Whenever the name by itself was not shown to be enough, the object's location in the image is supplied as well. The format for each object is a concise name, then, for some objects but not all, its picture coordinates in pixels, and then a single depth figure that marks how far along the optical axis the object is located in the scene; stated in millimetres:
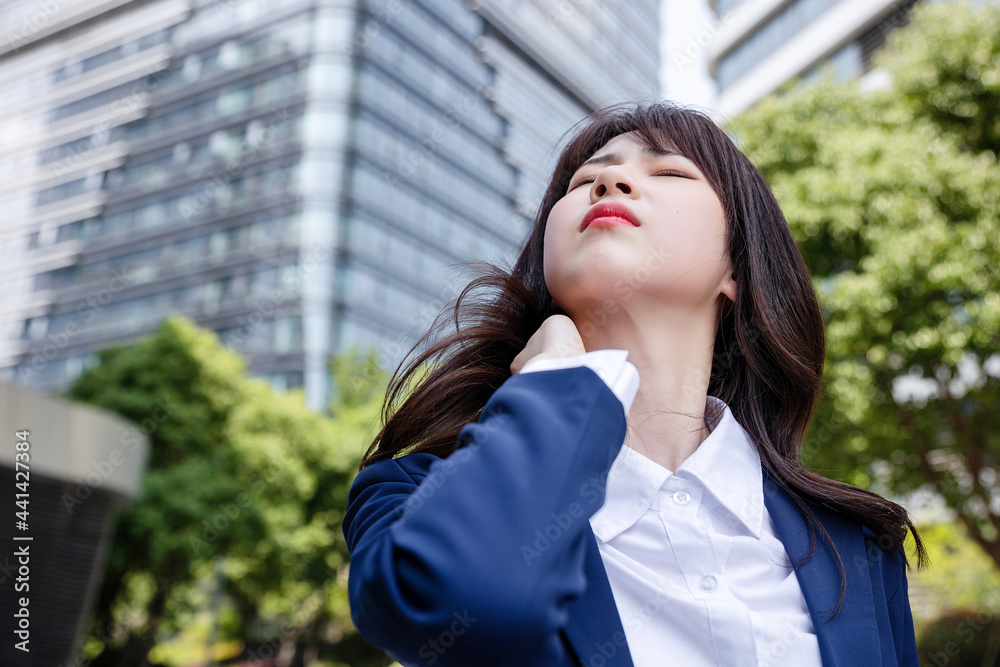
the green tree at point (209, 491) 16094
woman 921
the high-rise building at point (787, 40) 18266
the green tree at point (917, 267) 7875
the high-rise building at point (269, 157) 35531
